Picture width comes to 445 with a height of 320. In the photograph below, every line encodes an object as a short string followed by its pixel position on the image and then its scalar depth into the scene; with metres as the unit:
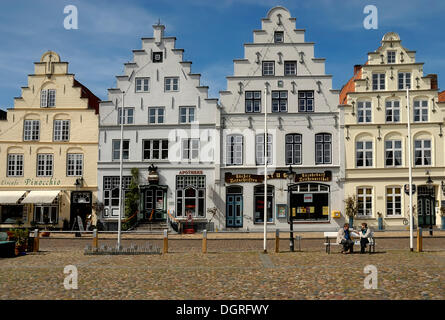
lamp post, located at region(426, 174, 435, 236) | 29.99
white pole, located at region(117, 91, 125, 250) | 20.22
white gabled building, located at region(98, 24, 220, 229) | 32.50
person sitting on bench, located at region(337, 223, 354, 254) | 18.36
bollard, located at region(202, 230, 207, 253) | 19.04
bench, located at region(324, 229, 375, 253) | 18.48
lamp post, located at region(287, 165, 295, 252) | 19.39
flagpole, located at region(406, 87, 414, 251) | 18.69
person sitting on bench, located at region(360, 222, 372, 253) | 18.56
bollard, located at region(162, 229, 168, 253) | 18.80
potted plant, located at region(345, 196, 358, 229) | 31.25
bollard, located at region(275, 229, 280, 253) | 18.98
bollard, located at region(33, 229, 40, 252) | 19.81
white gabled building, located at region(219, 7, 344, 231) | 32.12
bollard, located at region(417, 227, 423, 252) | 18.67
